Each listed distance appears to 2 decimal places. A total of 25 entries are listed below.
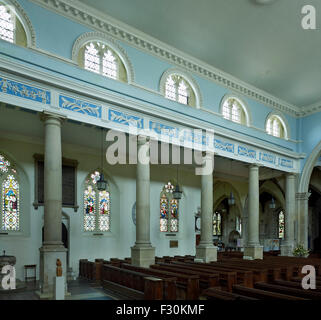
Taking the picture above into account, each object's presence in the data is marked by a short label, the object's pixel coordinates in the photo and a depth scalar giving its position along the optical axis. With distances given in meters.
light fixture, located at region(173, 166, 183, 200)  14.80
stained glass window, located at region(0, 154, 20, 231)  13.27
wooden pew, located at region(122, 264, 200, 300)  8.34
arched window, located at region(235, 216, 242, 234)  31.72
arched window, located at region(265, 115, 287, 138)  18.55
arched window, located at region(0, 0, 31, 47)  9.90
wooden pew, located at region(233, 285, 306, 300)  5.99
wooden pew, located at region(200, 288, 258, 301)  5.80
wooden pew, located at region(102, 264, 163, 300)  7.41
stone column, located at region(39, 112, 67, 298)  9.17
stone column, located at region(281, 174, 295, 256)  18.36
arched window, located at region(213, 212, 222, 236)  33.03
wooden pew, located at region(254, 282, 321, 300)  6.48
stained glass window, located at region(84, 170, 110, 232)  15.73
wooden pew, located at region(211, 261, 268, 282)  10.28
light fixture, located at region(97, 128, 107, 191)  12.50
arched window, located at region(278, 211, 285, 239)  30.98
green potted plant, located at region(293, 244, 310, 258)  17.73
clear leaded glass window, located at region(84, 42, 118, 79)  11.72
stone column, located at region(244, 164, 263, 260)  16.22
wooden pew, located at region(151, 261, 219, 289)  8.91
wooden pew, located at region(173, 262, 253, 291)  9.56
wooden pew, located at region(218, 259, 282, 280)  10.72
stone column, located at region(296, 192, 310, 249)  18.53
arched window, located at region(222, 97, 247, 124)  16.30
